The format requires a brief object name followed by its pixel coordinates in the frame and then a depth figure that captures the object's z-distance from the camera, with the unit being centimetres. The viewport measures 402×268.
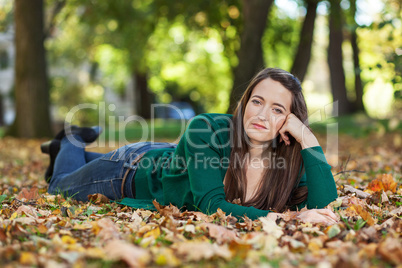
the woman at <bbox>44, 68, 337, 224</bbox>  304
